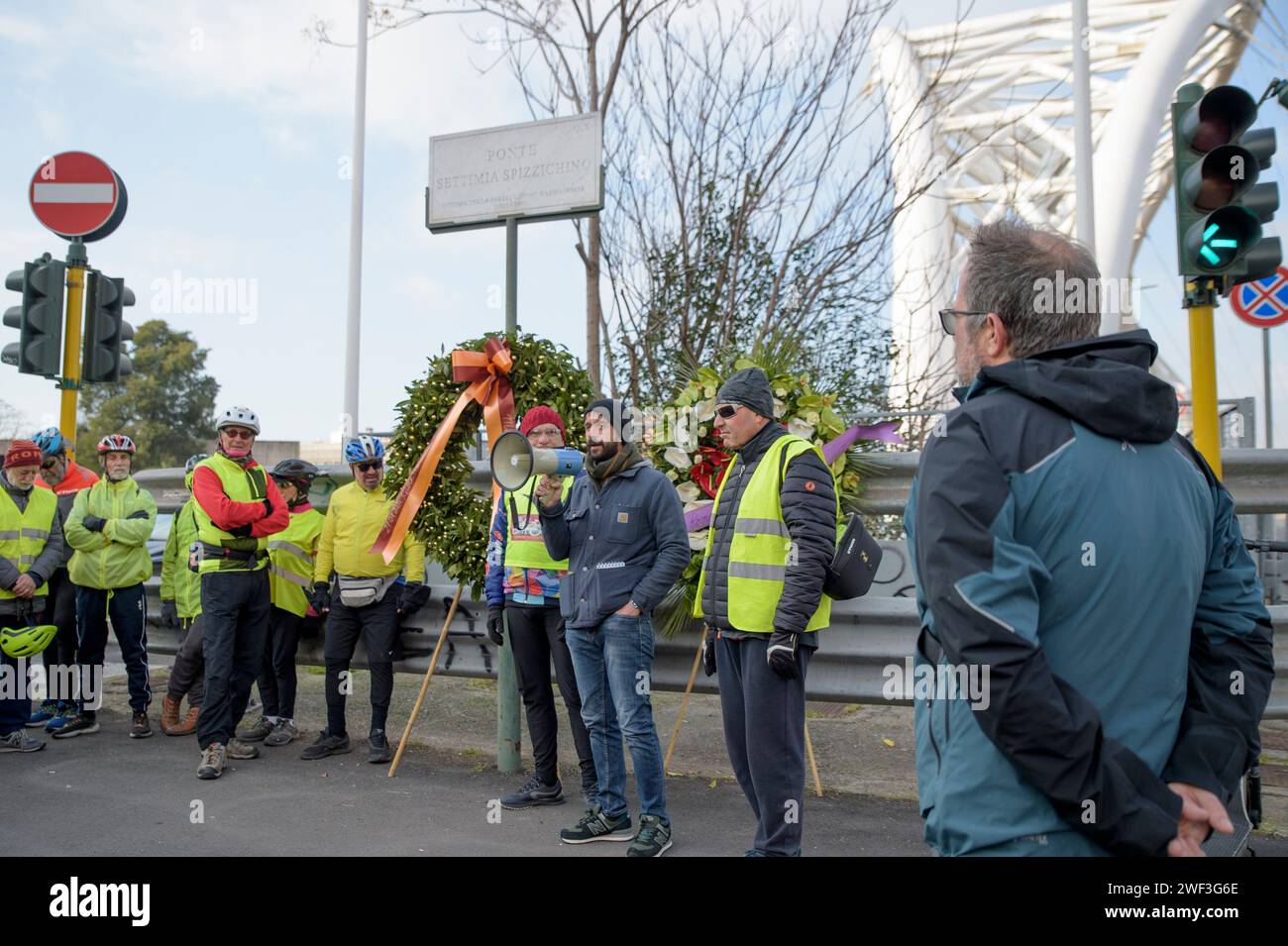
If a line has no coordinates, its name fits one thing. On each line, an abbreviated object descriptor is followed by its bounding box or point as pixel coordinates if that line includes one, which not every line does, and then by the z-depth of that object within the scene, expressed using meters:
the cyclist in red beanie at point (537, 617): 6.06
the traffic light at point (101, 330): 8.77
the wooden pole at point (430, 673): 6.68
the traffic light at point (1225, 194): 5.84
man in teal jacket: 1.95
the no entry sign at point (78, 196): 8.85
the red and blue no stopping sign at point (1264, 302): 11.23
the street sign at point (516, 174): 6.93
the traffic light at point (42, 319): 8.55
